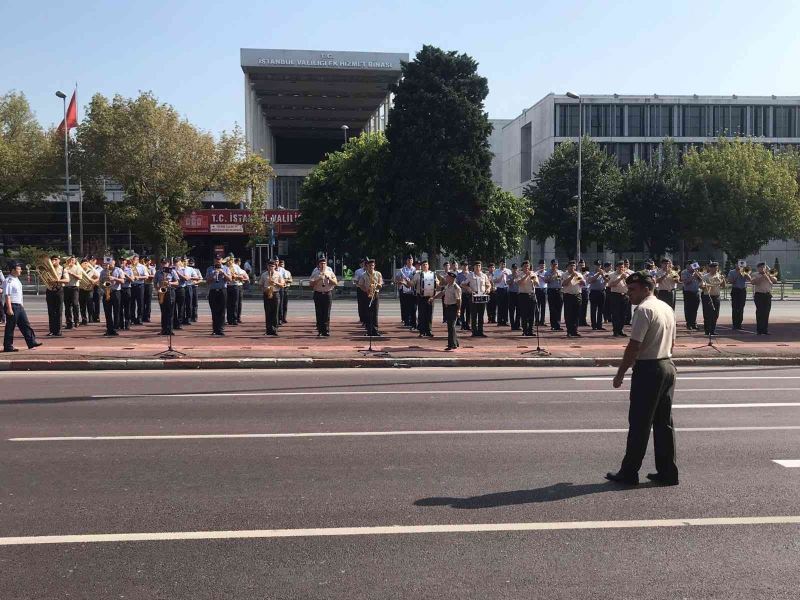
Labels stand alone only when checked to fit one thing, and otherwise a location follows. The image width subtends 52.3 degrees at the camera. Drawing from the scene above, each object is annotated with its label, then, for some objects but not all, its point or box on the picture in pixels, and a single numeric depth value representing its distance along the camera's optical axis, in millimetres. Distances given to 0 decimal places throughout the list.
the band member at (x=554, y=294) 22594
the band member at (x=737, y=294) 23109
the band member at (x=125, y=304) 21719
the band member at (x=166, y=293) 19266
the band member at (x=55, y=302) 19797
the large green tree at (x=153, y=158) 46156
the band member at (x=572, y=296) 20719
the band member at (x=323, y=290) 20062
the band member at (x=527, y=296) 21078
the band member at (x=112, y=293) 19984
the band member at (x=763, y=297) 22016
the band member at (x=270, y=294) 20188
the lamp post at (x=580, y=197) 52181
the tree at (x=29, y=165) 53625
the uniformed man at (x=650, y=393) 6746
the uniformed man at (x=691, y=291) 22241
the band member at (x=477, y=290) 20359
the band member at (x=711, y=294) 19750
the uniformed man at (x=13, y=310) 16594
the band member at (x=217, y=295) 20344
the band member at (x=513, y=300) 22309
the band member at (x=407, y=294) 22750
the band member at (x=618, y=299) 21016
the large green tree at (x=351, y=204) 42906
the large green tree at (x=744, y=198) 56844
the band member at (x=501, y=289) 23406
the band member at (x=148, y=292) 23581
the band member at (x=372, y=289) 19547
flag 47531
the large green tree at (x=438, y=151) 42469
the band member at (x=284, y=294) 21995
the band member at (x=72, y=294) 21188
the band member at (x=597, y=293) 22766
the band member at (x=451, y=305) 17500
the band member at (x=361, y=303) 20906
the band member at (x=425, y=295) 20297
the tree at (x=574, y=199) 57125
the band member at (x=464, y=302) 21125
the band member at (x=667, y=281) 21500
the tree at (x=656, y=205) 59938
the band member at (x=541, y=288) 22908
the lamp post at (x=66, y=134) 46359
